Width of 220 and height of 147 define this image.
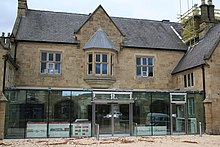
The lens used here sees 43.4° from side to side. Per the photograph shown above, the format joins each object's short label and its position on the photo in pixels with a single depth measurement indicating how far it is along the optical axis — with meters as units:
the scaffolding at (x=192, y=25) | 25.18
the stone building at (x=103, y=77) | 17.84
